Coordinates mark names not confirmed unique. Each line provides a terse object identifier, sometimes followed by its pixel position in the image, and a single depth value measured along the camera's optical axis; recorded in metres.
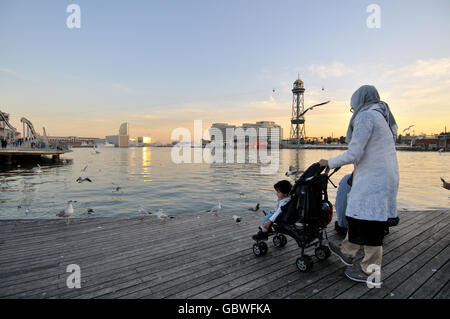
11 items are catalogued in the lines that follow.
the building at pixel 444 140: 124.06
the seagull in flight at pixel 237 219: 5.76
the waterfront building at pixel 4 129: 62.77
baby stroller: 3.20
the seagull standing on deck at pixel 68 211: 6.11
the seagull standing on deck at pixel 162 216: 6.11
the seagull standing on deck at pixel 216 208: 8.44
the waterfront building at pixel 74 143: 159.50
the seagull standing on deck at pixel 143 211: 6.86
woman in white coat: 2.69
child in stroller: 3.49
